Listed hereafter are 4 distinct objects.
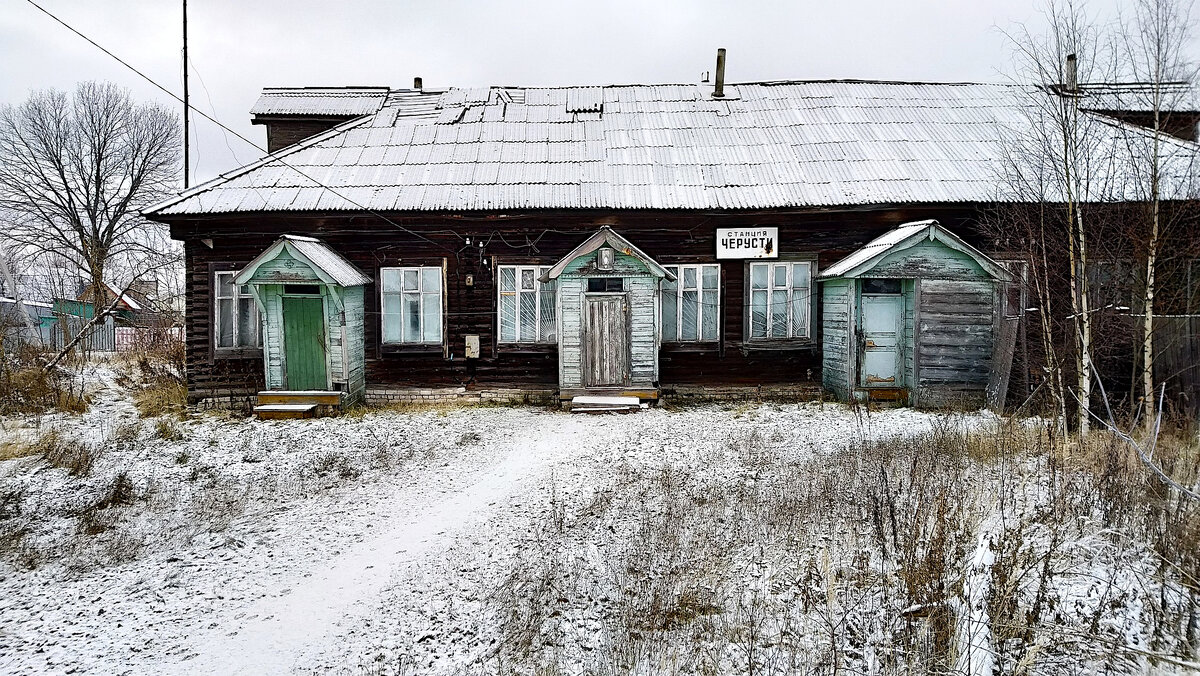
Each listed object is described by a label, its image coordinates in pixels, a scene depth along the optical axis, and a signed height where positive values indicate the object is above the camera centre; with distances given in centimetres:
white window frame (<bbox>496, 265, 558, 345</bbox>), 1164 +54
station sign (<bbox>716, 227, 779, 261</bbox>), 1159 +152
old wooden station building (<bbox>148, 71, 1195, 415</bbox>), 1057 +100
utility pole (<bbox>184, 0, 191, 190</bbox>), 1717 +480
